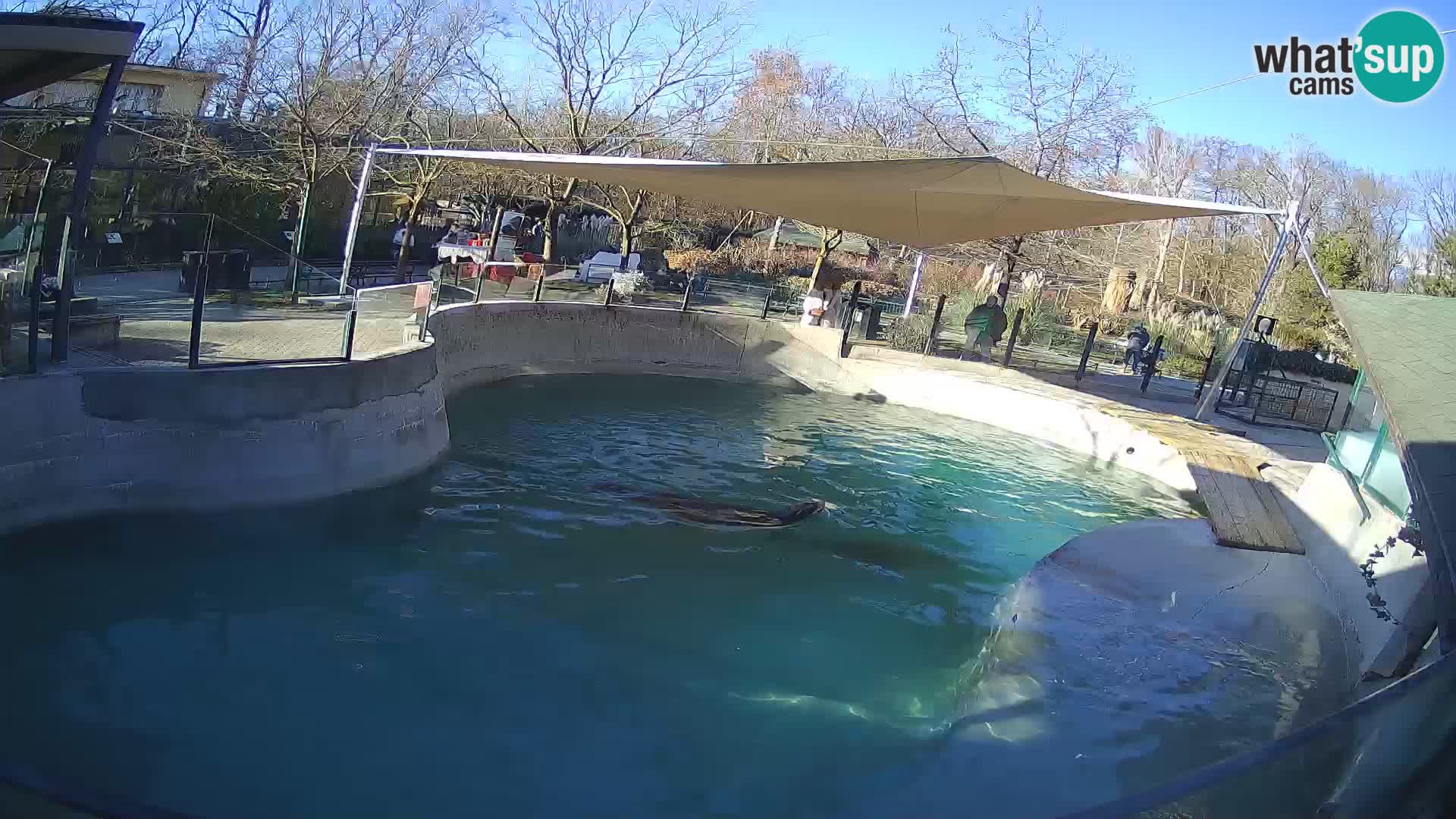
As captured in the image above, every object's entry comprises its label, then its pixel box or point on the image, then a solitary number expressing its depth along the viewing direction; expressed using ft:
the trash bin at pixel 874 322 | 60.44
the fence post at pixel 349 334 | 28.50
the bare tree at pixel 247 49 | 64.64
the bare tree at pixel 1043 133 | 72.28
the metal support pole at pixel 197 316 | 25.03
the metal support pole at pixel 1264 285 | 34.40
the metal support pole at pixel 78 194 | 22.97
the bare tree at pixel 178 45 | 69.94
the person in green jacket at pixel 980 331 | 57.11
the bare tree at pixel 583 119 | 66.23
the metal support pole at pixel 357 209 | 32.73
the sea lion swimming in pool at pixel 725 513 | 29.66
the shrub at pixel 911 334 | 59.93
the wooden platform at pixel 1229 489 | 26.35
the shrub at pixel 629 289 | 53.57
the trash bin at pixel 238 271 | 28.91
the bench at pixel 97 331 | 24.49
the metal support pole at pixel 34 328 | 22.76
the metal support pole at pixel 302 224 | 46.36
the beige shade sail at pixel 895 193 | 29.84
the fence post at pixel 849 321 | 55.72
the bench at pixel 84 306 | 24.49
